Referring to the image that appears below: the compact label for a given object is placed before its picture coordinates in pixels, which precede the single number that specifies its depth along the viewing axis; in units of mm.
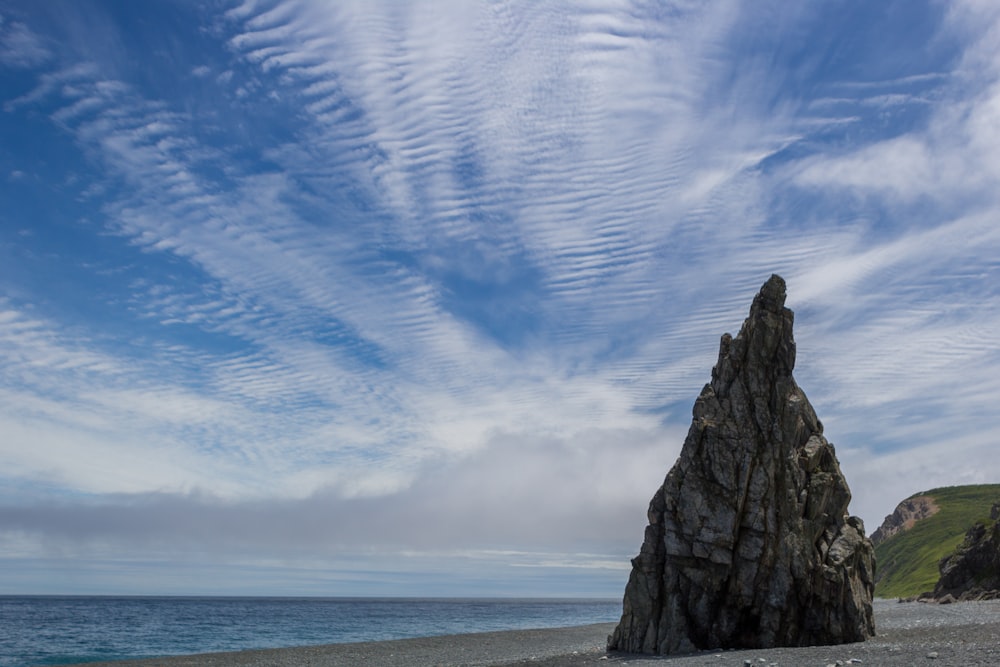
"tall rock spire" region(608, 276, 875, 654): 39781
